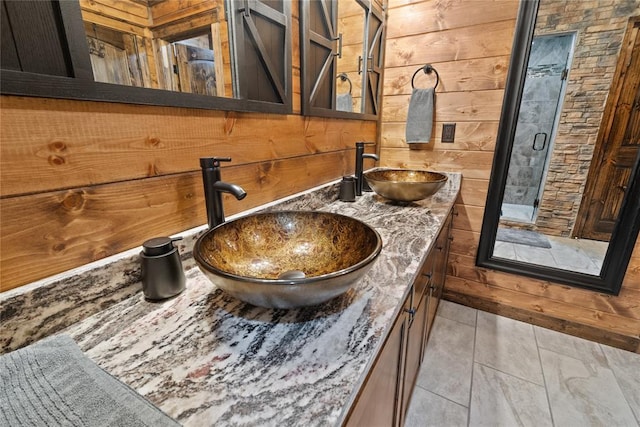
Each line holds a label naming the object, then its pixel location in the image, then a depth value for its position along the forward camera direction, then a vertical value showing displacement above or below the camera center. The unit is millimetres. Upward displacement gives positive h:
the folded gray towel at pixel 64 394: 347 -337
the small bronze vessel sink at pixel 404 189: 1258 -237
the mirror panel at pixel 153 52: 473 +177
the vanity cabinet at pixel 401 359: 544 -569
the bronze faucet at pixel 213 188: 729 -133
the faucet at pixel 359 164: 1485 -151
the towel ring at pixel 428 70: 1723 +383
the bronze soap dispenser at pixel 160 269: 593 -276
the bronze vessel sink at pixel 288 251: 495 -277
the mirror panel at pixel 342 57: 1164 +368
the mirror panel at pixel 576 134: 2447 +15
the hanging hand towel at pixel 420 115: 1745 +119
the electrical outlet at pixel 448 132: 1759 +17
